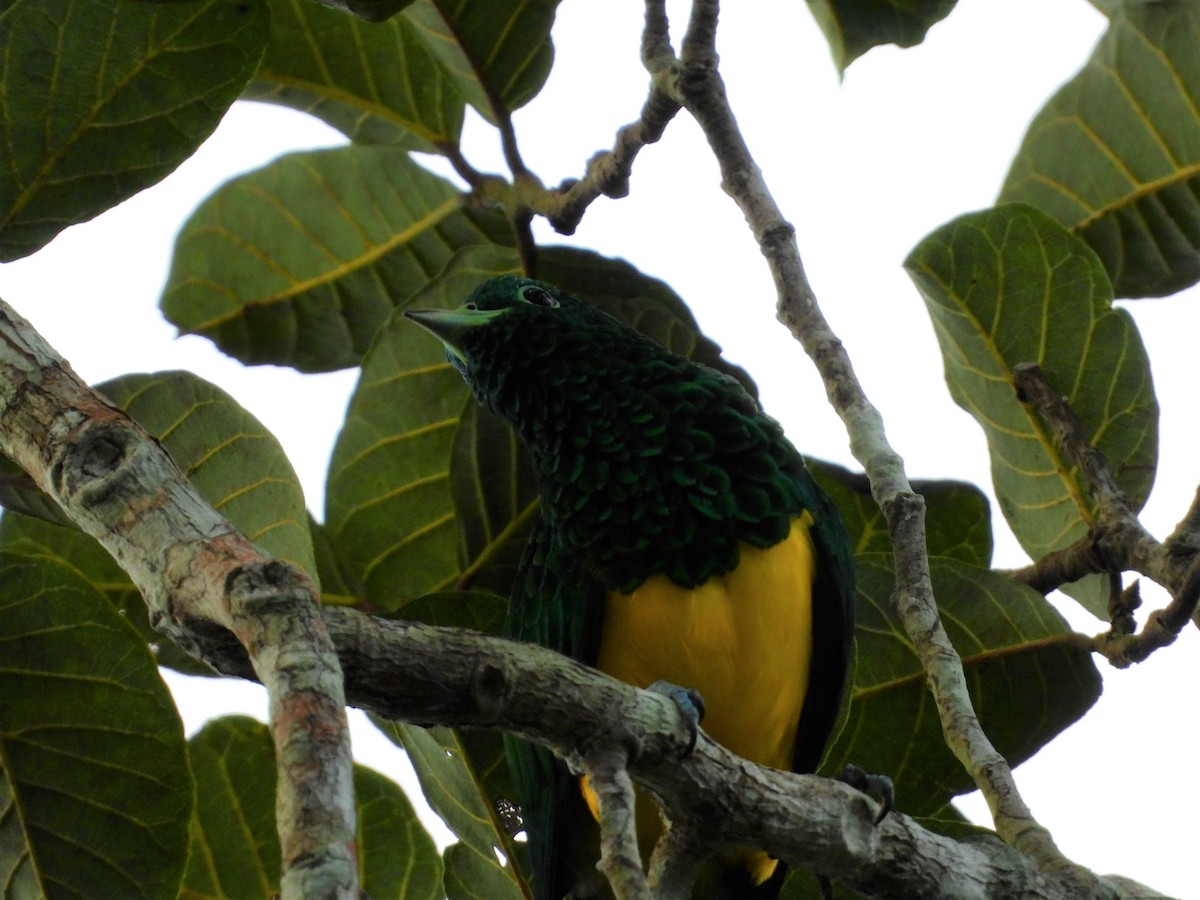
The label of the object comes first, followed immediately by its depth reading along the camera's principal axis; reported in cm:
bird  497
